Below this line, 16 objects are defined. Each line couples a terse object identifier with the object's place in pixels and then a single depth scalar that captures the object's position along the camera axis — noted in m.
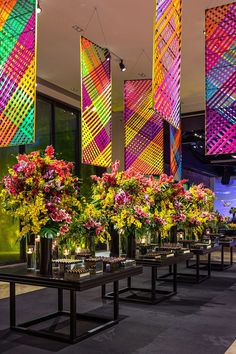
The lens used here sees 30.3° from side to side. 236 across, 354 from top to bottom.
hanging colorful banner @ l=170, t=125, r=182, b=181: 9.09
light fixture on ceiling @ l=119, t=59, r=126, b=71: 8.67
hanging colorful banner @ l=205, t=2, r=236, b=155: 4.86
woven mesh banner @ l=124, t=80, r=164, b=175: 7.38
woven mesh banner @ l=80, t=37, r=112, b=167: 5.69
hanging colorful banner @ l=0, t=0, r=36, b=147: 4.46
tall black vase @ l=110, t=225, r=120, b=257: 5.01
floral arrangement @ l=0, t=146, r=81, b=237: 3.77
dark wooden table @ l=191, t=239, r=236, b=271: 8.20
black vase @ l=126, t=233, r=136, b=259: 5.18
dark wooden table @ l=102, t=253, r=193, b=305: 5.07
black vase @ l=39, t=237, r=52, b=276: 3.87
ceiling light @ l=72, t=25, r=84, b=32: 7.26
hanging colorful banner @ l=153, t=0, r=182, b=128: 3.88
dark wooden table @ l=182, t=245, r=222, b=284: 6.54
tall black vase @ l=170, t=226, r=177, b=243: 6.84
